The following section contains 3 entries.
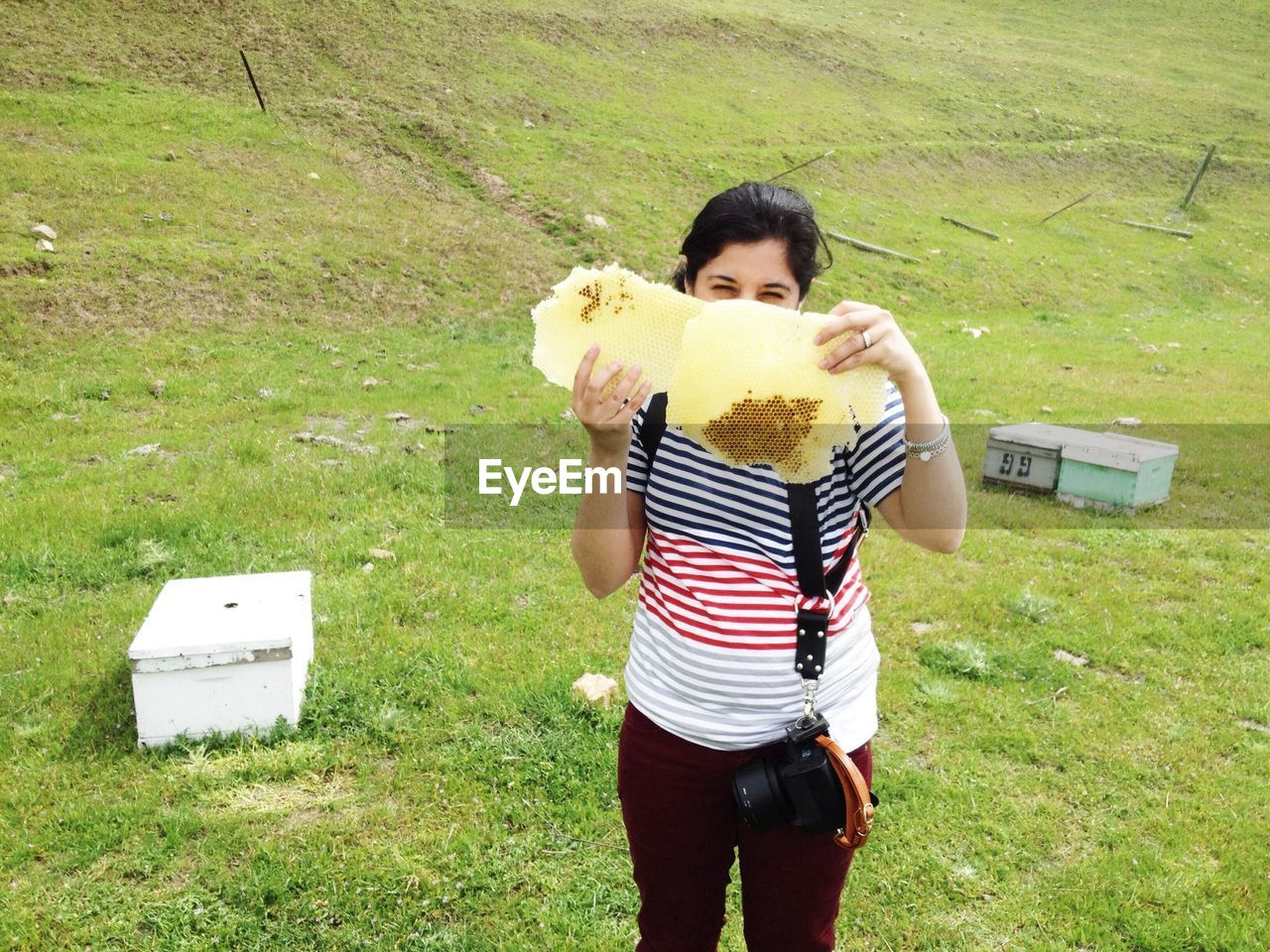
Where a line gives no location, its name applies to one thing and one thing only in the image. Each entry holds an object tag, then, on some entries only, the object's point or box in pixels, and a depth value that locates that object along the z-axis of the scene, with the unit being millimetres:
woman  2225
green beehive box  8414
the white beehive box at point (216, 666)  4465
